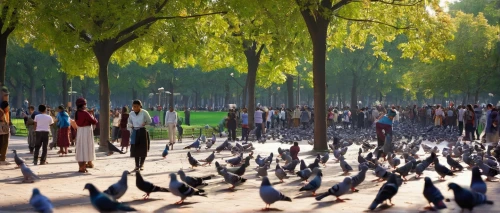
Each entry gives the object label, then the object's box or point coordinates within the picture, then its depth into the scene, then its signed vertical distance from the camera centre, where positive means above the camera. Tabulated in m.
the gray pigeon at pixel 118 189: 9.53 -1.13
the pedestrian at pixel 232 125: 30.58 -0.63
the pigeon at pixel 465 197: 8.53 -1.17
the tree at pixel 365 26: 21.33 +3.05
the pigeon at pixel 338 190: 10.00 -1.24
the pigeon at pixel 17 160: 15.04 -1.07
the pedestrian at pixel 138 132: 14.88 -0.44
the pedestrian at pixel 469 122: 28.08 -0.60
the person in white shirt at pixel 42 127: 16.44 -0.33
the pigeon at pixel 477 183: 9.81 -1.14
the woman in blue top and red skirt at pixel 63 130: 18.88 -0.50
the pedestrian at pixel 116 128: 27.64 -0.65
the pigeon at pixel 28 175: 12.59 -1.19
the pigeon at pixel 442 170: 13.24 -1.25
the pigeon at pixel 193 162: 16.11 -1.24
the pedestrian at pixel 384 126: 21.02 -0.53
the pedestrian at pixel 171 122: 24.69 -0.36
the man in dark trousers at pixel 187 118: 48.84 -0.43
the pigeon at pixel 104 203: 7.99 -1.12
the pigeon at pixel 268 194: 9.37 -1.20
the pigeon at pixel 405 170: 13.23 -1.24
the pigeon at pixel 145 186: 10.26 -1.16
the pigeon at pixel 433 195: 9.02 -1.21
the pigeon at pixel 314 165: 13.97 -1.17
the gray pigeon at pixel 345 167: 15.01 -1.31
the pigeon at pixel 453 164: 14.98 -1.27
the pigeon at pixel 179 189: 9.84 -1.17
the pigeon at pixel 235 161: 16.61 -1.27
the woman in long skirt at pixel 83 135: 14.73 -0.49
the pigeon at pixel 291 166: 14.45 -1.23
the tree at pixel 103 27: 19.09 +2.73
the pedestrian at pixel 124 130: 21.84 -0.58
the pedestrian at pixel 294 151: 17.37 -1.07
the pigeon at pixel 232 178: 11.89 -1.24
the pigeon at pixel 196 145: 23.48 -1.19
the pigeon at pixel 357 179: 11.46 -1.24
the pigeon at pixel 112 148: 20.80 -1.13
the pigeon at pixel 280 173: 13.11 -1.25
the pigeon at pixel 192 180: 11.11 -1.17
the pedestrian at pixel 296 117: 42.72 -0.40
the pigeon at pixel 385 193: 9.17 -1.19
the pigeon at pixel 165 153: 19.84 -1.24
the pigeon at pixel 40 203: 7.76 -1.09
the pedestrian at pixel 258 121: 30.95 -0.46
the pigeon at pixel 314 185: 10.92 -1.26
